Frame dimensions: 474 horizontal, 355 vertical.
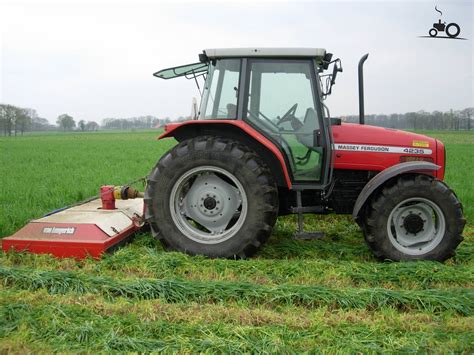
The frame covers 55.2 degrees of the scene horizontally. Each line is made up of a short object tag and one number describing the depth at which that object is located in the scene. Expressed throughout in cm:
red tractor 478
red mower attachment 479
